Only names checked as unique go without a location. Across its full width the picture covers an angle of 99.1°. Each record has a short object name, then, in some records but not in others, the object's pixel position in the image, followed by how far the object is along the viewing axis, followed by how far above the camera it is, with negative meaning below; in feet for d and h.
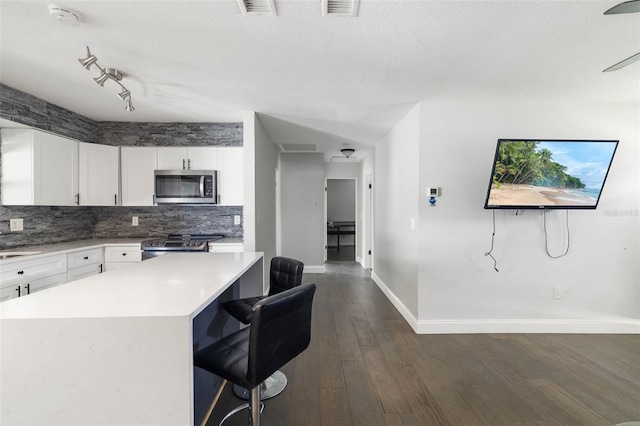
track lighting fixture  5.92 +3.36
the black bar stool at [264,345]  3.71 -2.03
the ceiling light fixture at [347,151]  15.87 +3.58
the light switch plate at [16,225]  8.74 -0.38
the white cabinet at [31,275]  7.17 -1.78
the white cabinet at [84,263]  9.05 -1.75
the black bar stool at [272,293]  5.74 -1.98
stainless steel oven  10.28 -1.28
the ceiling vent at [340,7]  4.82 +3.69
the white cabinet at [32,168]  8.60 +1.50
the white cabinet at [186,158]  11.28 +2.26
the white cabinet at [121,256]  10.34 -1.64
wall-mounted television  8.29 +1.17
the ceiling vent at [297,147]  15.12 +3.76
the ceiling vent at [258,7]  4.81 +3.69
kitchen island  3.09 -1.77
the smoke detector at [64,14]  4.92 +3.67
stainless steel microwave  11.09 +1.04
